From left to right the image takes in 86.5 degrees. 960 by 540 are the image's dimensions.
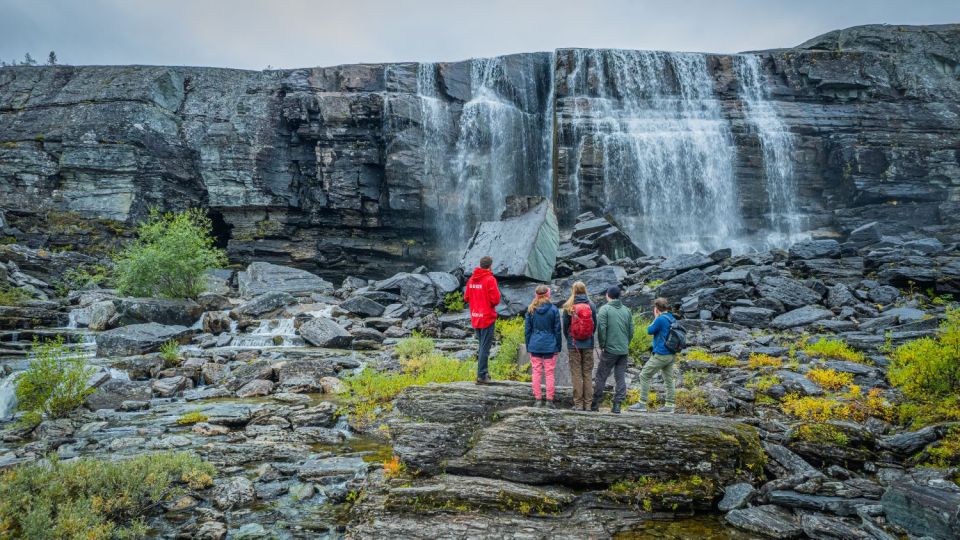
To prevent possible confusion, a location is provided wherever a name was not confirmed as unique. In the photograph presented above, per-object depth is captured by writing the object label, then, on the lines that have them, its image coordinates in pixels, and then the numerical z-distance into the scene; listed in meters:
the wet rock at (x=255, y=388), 12.86
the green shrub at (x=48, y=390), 10.32
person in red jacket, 8.44
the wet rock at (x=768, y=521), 5.53
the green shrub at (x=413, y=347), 15.34
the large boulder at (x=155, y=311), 20.00
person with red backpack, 7.83
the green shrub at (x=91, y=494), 5.61
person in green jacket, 8.08
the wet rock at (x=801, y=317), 15.14
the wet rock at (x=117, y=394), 11.72
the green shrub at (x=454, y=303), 21.78
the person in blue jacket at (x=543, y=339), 7.74
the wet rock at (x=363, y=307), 22.30
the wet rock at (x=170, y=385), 12.91
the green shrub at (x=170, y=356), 15.20
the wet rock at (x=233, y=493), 6.82
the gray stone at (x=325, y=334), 18.55
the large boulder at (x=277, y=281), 28.91
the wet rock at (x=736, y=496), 6.09
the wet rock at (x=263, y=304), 22.70
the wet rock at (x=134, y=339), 16.91
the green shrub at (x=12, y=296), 21.54
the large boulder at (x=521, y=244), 20.66
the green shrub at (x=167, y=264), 22.81
